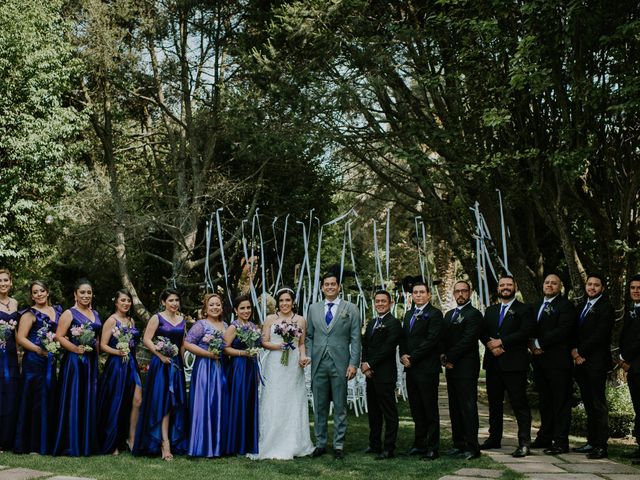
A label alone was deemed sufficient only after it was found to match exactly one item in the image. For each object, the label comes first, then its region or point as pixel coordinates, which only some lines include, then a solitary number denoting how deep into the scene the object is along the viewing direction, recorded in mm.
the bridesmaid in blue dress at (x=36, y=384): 6922
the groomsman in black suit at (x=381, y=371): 6926
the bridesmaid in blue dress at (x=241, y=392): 7039
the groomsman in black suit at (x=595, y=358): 6836
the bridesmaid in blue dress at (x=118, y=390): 7004
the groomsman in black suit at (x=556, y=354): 7039
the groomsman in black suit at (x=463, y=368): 6840
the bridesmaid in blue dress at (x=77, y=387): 6852
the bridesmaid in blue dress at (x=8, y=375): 7039
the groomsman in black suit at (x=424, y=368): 6902
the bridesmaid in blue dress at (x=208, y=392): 6848
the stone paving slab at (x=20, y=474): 5698
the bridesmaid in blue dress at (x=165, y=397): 6859
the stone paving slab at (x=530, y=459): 6594
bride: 7020
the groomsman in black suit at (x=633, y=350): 6691
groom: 6980
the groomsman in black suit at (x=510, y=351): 6965
